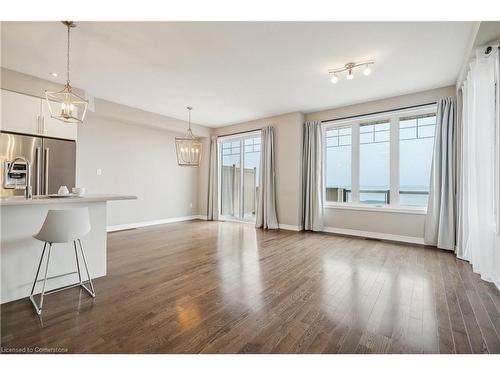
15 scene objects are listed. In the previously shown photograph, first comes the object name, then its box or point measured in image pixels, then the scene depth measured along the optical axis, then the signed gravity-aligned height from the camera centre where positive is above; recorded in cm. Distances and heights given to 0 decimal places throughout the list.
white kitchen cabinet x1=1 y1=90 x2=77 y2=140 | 359 +108
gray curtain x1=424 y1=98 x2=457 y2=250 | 414 +15
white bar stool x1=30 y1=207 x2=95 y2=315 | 214 -38
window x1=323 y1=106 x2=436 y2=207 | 467 +65
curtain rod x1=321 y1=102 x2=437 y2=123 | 458 +159
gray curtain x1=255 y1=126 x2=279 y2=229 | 620 +5
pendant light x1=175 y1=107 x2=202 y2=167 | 546 +95
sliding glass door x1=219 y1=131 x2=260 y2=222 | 701 +39
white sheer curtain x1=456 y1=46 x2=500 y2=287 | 270 +30
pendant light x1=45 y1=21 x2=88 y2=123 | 256 +89
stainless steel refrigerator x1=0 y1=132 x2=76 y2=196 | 353 +39
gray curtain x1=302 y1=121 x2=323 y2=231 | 565 +27
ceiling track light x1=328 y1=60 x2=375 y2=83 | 346 +179
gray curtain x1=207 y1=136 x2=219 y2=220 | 750 +5
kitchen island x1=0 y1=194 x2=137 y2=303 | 223 -62
